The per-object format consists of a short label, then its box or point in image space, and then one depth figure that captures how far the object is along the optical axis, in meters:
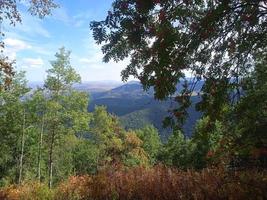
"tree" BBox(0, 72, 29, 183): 23.69
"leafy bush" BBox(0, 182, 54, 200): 5.00
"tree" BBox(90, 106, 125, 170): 24.48
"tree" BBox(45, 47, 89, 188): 19.18
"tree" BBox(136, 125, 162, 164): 34.68
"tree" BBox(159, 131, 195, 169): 27.99
